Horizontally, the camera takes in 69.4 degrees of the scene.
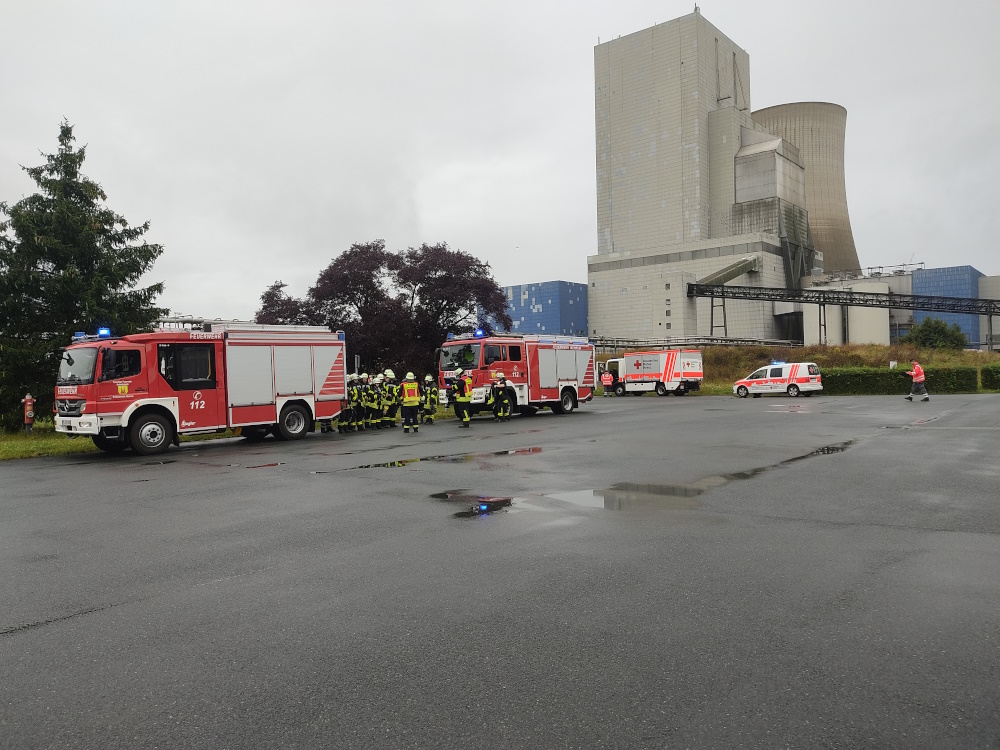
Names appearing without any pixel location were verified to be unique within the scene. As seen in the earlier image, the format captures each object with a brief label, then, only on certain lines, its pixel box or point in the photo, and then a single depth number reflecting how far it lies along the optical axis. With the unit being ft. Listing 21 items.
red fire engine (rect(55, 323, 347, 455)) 50.55
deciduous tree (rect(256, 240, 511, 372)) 128.16
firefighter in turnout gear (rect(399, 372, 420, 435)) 62.85
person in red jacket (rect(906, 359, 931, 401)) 98.43
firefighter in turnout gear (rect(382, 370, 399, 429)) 71.46
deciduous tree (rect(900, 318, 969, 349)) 261.65
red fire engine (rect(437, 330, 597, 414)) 78.95
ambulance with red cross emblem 139.95
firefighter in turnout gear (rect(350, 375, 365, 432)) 68.95
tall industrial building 288.10
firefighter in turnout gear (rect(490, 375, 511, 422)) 75.66
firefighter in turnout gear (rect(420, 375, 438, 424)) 76.48
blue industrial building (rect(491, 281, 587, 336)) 391.45
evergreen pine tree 68.74
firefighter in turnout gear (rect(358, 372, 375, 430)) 69.31
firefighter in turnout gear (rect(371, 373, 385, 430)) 69.97
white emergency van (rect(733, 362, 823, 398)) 124.98
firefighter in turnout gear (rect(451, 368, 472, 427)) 73.15
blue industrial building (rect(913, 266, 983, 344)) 384.68
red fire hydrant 64.08
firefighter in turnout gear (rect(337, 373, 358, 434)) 68.69
